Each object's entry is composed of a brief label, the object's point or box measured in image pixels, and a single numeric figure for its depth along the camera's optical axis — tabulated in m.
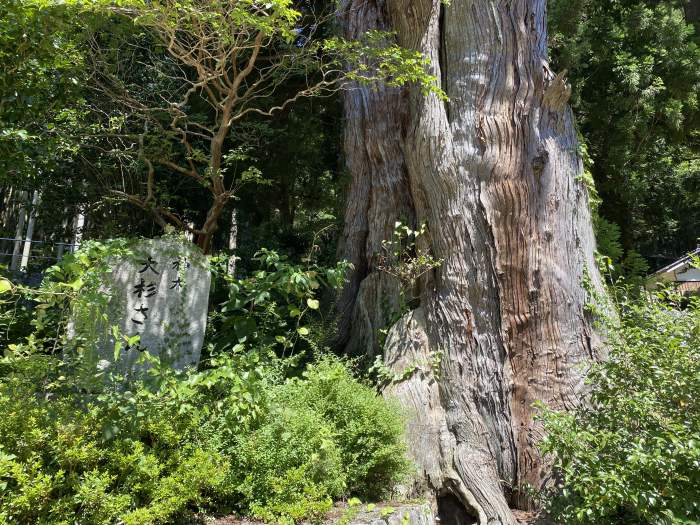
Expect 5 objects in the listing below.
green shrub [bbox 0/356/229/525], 2.68
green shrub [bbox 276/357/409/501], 3.91
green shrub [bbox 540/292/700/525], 2.99
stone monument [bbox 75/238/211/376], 4.39
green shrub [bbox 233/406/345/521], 3.26
